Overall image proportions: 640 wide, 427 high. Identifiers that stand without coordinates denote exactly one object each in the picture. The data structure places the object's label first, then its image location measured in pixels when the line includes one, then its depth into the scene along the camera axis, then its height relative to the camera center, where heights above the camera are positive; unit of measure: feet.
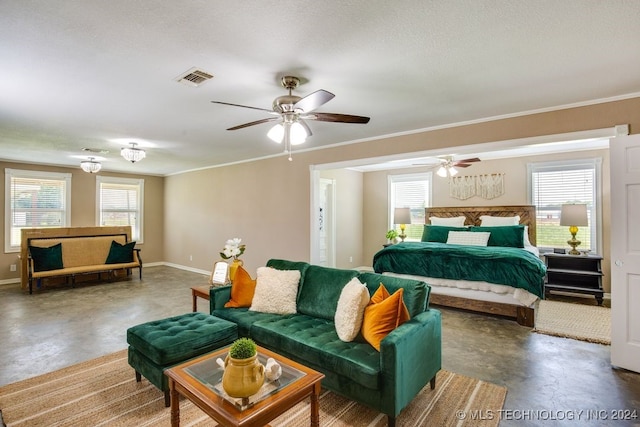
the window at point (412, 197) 22.84 +1.44
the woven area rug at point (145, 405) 6.98 -4.41
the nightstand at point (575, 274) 15.70 -2.94
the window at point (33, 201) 21.52 +1.15
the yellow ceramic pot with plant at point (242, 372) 5.11 -2.50
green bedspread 12.78 -2.10
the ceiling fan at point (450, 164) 17.28 +2.87
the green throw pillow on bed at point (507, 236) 16.92 -1.08
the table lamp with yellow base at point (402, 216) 21.88 +0.02
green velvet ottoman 7.45 -3.07
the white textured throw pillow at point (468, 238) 17.44 -1.22
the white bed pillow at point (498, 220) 18.47 -0.24
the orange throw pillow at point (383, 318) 7.33 -2.36
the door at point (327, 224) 22.84 -0.53
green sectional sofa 6.51 -3.02
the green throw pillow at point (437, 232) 19.12 -0.98
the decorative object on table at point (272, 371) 5.83 -2.81
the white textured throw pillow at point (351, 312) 7.78 -2.35
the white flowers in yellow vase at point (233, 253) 11.54 -1.33
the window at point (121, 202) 25.88 +1.26
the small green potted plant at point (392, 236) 22.19 -1.36
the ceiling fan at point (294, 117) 8.29 +2.70
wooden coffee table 4.99 -3.01
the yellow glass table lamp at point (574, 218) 15.94 -0.11
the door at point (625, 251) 9.08 -1.03
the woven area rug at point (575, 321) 11.75 -4.35
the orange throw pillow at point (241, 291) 10.55 -2.45
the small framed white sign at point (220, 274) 12.00 -2.17
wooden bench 19.01 -2.57
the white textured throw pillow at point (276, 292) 10.01 -2.39
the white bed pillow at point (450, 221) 20.14 -0.31
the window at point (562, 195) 17.10 +1.15
